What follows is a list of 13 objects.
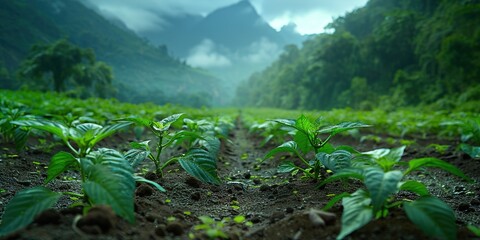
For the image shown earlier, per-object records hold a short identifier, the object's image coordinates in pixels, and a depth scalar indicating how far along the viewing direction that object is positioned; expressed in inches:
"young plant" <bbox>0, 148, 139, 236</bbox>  46.5
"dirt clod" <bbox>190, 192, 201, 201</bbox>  84.1
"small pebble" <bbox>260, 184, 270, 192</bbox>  97.2
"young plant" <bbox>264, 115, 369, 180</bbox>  72.1
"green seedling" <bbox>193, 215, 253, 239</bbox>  46.4
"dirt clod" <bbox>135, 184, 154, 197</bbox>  76.5
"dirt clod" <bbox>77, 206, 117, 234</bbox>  44.9
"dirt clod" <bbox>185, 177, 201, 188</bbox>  94.2
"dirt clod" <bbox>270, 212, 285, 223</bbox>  63.9
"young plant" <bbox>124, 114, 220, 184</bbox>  76.9
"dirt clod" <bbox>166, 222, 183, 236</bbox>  54.4
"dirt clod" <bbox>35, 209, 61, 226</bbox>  47.6
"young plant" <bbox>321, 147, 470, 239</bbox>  43.5
